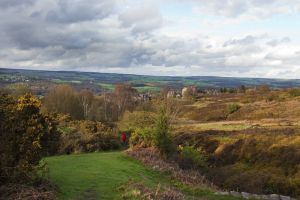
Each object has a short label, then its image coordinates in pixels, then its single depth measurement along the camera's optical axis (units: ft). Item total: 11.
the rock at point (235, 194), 68.63
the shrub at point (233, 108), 296.14
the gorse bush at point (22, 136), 49.16
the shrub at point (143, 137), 110.22
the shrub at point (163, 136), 104.98
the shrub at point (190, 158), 101.91
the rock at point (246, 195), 69.74
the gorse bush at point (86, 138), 111.86
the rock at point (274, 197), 73.56
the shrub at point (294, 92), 358.23
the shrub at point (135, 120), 178.92
